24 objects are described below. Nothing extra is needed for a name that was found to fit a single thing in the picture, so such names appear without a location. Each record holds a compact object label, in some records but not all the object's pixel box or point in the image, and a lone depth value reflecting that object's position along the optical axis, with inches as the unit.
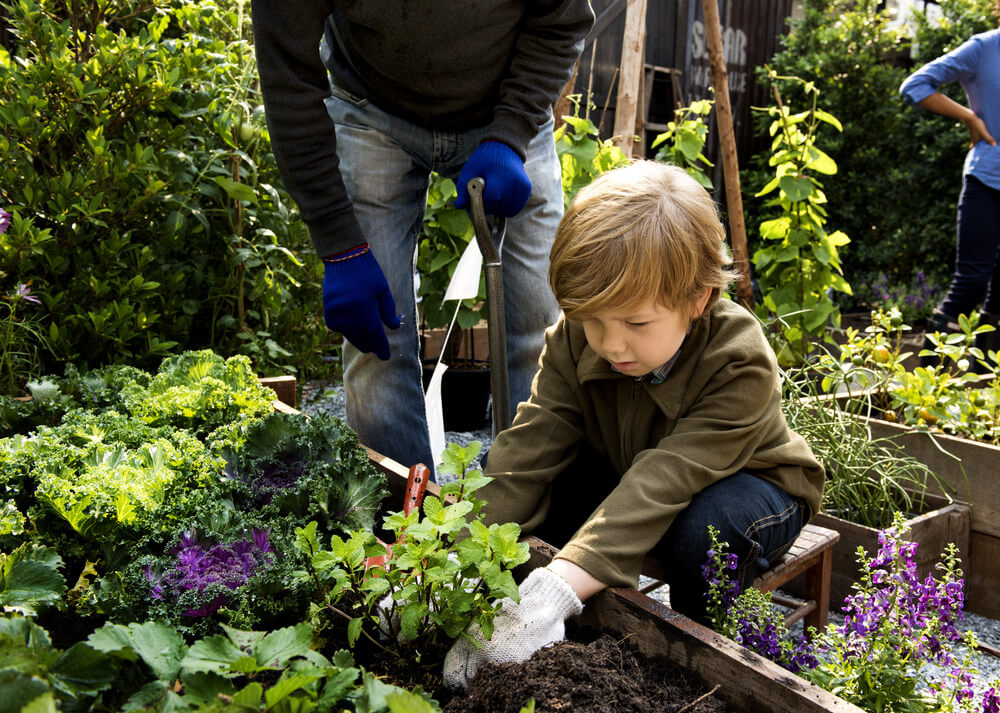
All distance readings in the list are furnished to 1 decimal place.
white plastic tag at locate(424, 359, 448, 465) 92.4
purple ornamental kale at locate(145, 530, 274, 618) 44.7
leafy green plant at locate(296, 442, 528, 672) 42.5
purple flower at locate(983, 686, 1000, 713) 40.1
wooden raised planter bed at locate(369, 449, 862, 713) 38.4
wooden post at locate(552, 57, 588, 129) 137.2
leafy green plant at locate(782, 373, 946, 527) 85.7
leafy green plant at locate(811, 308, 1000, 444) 92.6
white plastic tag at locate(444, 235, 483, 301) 85.9
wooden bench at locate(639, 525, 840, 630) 63.6
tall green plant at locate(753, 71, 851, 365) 133.5
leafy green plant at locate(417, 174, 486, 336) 133.2
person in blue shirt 148.6
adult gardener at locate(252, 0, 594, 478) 71.4
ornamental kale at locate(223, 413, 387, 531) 56.9
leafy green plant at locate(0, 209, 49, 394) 88.0
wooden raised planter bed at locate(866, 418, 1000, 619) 83.9
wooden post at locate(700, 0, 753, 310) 127.6
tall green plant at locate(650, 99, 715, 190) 139.2
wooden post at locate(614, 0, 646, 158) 137.9
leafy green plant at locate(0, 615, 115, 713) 30.9
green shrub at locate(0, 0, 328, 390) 93.1
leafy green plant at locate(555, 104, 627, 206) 129.6
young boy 51.8
